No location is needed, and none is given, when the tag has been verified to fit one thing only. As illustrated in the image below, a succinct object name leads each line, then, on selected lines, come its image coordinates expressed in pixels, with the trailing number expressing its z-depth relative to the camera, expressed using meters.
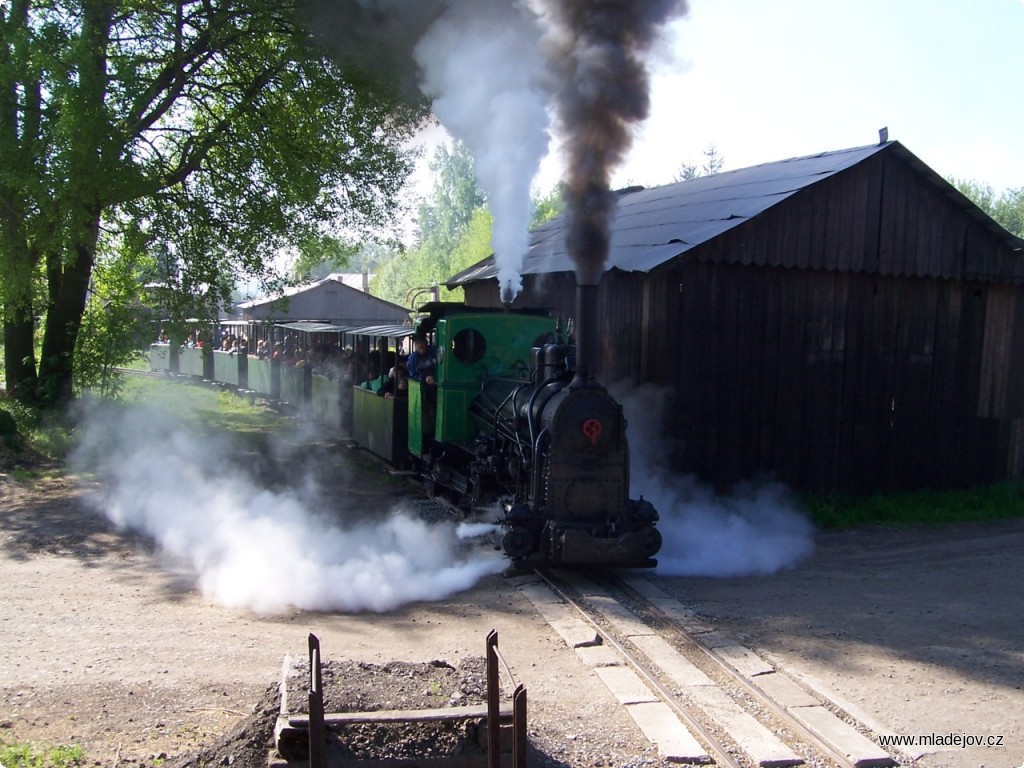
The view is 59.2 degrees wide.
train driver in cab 10.47
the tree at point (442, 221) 65.44
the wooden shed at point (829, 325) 10.89
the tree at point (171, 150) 12.57
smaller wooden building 38.16
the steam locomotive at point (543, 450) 7.56
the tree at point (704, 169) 60.91
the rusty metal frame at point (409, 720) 3.22
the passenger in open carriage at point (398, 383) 12.34
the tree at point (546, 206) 50.56
